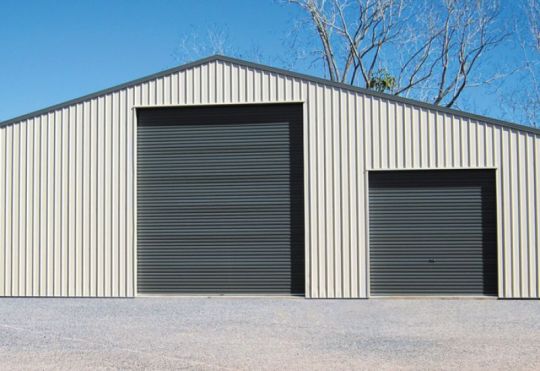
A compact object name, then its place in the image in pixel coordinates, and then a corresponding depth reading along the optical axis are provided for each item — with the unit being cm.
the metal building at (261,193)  1642
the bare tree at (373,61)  3675
